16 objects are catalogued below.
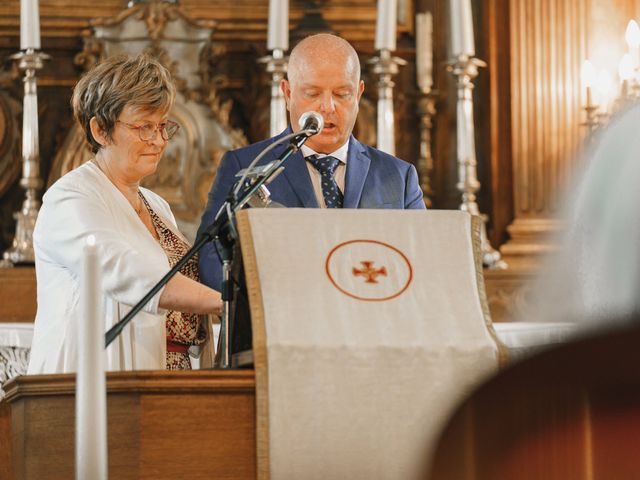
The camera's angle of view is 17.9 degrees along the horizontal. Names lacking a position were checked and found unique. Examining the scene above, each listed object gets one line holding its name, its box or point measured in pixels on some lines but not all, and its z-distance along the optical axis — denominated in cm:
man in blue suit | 515
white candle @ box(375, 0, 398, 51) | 811
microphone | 407
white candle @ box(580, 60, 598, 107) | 880
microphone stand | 364
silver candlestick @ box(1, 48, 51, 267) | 811
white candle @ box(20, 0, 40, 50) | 792
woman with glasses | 418
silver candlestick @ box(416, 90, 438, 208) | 909
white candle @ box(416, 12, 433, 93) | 902
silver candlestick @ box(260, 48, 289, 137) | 799
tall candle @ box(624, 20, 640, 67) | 832
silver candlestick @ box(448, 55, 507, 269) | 834
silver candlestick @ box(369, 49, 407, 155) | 821
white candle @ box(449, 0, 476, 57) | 821
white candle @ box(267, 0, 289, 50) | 794
